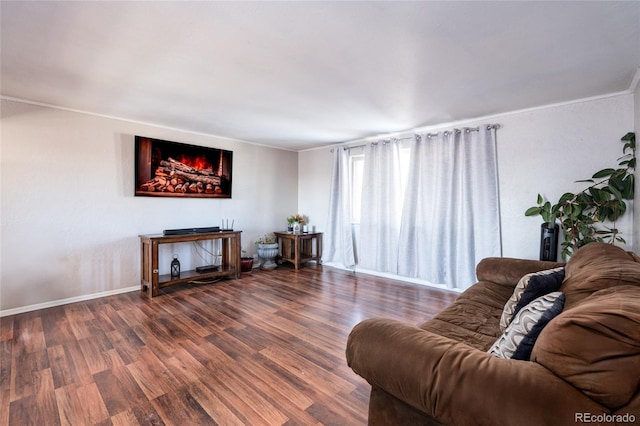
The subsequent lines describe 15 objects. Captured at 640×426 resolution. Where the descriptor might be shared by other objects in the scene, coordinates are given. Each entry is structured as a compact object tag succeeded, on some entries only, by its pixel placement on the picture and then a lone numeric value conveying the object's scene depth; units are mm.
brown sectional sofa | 714
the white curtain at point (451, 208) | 3514
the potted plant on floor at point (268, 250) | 5039
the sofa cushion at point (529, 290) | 1517
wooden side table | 5132
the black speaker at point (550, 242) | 2938
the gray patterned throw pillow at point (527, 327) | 1028
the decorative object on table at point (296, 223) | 5395
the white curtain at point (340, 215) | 5027
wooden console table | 3559
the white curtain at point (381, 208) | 4418
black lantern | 3943
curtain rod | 3465
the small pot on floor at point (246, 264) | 4766
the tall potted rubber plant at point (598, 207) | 2611
